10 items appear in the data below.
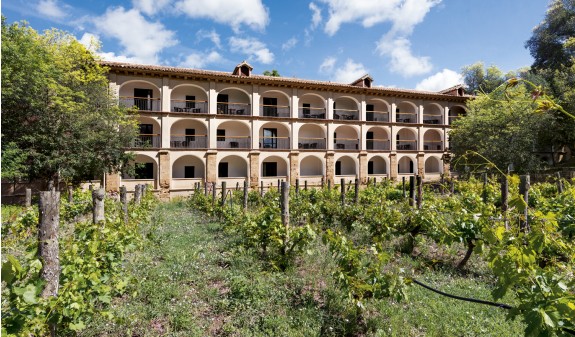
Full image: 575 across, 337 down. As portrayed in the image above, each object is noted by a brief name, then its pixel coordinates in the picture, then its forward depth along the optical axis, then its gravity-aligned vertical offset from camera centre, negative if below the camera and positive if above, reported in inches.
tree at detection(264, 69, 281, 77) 1362.7 +433.8
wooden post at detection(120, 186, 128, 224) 343.5 -30.5
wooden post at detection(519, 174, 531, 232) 293.6 -13.1
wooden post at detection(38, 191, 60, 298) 142.9 -29.4
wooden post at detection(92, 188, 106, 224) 266.2 -23.3
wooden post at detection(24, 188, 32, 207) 479.6 -32.0
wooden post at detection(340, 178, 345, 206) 475.6 -26.7
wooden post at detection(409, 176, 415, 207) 377.0 -22.9
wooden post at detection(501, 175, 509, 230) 303.2 -21.9
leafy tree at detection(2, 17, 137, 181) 641.0 +133.7
